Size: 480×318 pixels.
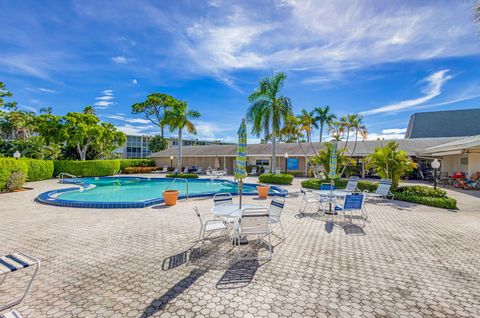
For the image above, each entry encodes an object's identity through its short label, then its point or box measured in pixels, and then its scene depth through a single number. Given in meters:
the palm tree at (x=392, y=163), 13.52
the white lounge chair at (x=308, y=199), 9.91
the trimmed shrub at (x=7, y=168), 14.16
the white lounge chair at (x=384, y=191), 11.55
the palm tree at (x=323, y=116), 40.22
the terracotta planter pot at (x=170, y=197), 10.59
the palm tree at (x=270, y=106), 19.56
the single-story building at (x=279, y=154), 25.92
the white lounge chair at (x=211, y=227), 5.73
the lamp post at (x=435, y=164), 12.23
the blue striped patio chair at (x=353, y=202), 7.97
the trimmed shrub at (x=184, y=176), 25.55
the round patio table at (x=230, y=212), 5.75
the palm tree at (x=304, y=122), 21.89
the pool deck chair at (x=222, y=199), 7.10
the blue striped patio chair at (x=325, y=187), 11.54
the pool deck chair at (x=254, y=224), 5.05
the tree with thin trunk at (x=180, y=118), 26.58
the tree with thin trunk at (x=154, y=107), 44.00
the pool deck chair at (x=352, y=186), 12.50
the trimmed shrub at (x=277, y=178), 19.62
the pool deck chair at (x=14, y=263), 2.72
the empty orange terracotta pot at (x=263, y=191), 13.07
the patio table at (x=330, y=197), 9.23
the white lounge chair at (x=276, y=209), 6.35
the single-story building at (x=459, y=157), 16.41
